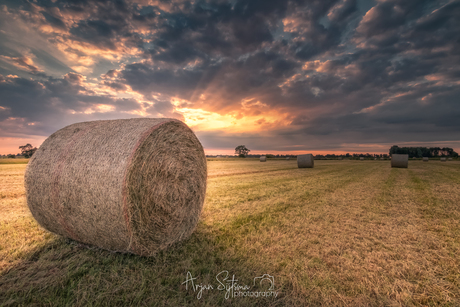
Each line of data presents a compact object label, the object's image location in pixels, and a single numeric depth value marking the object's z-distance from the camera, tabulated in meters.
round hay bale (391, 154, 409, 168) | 27.01
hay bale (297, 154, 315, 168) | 26.53
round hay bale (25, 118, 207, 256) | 3.72
